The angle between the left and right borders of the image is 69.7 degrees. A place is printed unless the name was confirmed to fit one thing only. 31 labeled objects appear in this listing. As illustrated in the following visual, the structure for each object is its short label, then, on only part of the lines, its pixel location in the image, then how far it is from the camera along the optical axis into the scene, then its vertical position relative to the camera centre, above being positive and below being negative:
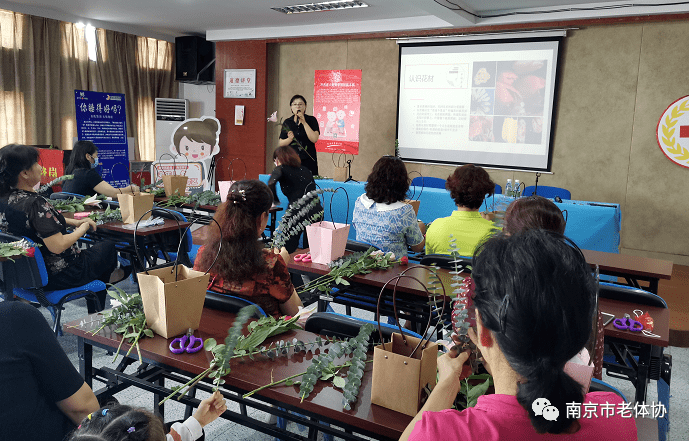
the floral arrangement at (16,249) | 2.42 -0.58
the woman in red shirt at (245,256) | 1.87 -0.43
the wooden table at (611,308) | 1.76 -0.61
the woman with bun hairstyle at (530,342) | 0.71 -0.27
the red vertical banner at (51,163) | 6.00 -0.34
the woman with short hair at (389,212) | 2.93 -0.37
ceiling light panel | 6.04 +1.75
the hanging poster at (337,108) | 7.44 +0.59
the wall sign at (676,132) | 5.40 +0.32
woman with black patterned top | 2.70 -0.49
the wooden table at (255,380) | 1.15 -0.62
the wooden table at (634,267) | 2.56 -0.56
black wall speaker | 8.55 +1.43
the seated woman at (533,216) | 1.69 -0.21
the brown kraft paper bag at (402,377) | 1.11 -0.51
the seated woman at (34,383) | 1.12 -0.58
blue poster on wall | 6.70 +0.12
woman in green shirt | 2.57 -0.36
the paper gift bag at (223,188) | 4.18 -0.39
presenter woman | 6.21 +0.17
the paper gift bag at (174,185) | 4.39 -0.40
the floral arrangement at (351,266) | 2.20 -0.56
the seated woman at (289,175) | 4.32 -0.26
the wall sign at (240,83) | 8.12 +0.98
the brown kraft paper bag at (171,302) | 1.47 -0.49
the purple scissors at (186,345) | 1.44 -0.60
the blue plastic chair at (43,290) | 2.59 -0.87
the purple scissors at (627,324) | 1.78 -0.60
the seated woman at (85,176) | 4.28 -0.35
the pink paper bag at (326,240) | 2.46 -0.47
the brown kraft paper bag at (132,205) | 3.29 -0.45
